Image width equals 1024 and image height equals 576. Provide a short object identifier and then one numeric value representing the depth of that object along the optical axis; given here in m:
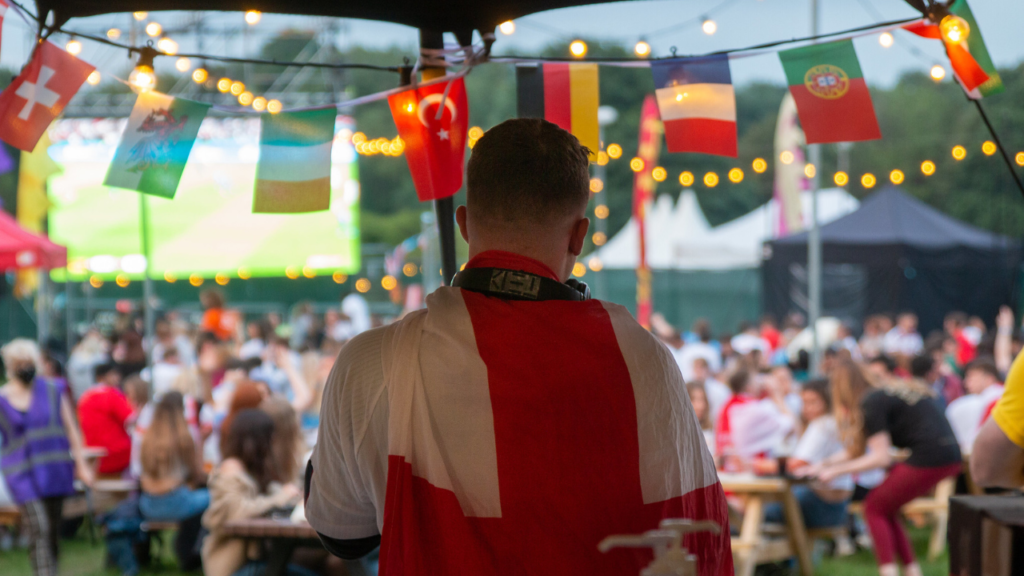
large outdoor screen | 16.94
